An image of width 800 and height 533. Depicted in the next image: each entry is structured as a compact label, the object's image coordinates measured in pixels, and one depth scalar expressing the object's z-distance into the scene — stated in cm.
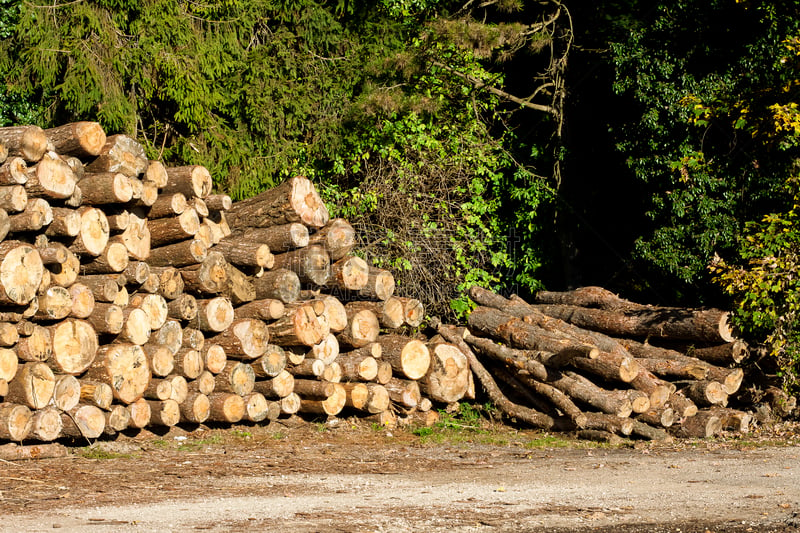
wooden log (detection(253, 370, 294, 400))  2031
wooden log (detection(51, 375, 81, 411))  1669
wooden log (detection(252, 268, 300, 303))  2031
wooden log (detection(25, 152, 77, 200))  1666
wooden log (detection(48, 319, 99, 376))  1677
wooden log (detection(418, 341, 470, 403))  2223
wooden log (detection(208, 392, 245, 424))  1937
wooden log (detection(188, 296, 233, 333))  1931
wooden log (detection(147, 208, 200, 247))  1928
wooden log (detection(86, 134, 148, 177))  1827
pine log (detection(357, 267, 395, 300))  2202
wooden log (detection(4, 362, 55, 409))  1612
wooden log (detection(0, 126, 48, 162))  1656
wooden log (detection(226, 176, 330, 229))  2091
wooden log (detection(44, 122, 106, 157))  1781
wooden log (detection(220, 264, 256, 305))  1998
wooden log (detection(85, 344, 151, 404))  1747
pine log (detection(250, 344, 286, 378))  2002
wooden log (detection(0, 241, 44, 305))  1566
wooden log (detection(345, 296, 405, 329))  2208
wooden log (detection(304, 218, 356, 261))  2133
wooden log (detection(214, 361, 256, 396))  1961
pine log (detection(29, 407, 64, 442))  1630
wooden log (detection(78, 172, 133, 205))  1775
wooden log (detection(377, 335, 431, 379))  2166
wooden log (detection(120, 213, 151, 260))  1873
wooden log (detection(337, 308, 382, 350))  2131
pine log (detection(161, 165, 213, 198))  1987
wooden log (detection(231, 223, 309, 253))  2050
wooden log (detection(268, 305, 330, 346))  2011
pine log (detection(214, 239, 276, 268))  2023
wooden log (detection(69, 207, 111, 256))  1742
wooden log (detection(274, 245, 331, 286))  2066
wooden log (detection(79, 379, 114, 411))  1727
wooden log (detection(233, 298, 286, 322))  2002
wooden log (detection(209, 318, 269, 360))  1953
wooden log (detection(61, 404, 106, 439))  1697
